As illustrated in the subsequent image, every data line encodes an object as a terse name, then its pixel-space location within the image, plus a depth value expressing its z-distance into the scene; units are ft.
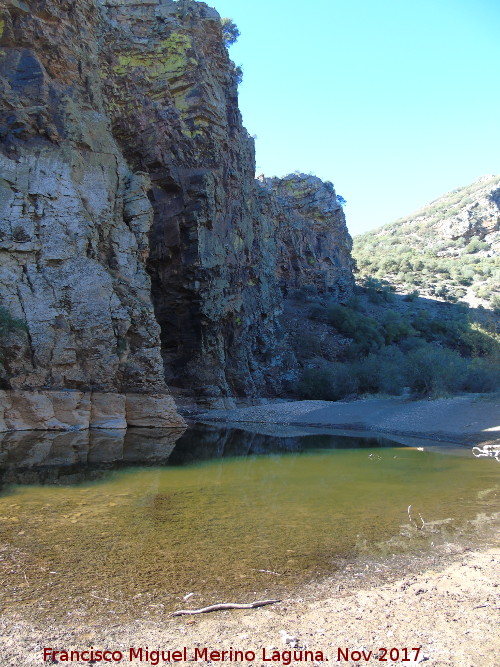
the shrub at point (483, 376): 94.73
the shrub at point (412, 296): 208.64
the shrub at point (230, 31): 145.28
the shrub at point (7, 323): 57.98
